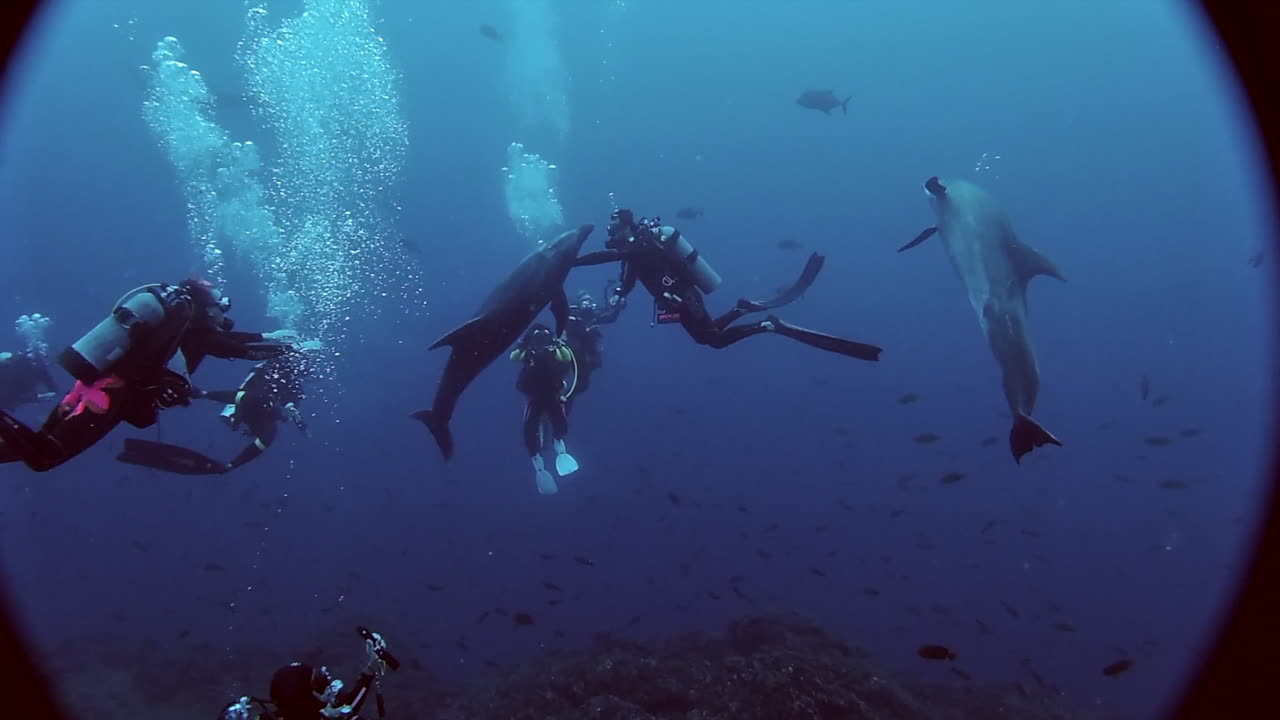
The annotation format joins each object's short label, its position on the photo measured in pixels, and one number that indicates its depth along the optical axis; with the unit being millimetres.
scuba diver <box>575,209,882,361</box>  7703
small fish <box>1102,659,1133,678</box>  7723
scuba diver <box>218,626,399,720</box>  3158
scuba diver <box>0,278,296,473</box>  4715
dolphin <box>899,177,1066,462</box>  5957
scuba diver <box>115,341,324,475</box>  8648
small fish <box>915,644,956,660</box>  7066
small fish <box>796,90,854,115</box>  17938
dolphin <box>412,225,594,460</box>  6590
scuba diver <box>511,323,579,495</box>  9039
